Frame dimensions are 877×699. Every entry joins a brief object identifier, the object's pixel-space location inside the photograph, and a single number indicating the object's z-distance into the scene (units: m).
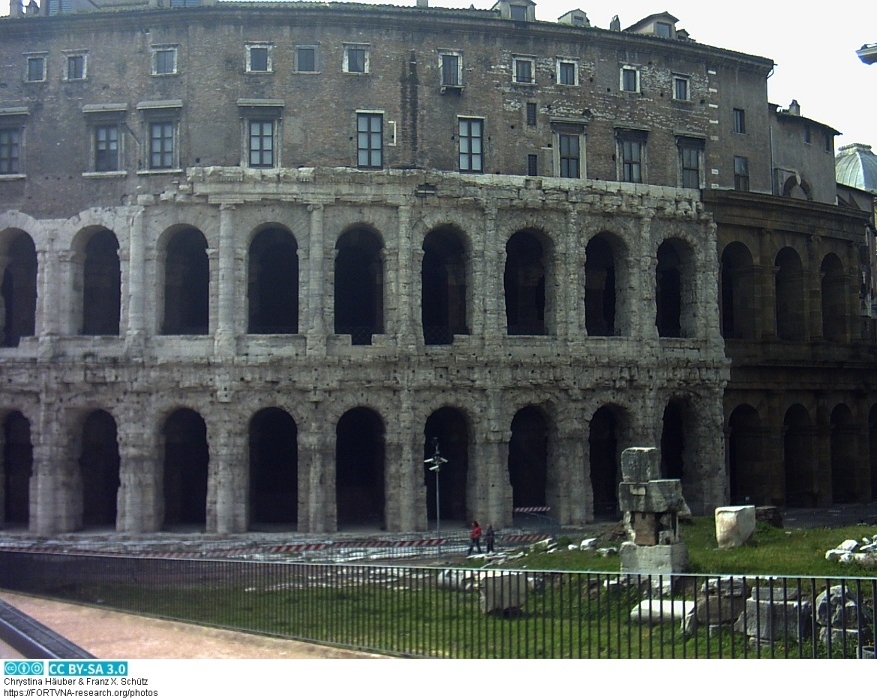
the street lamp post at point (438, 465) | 27.79
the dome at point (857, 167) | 63.81
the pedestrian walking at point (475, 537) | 25.86
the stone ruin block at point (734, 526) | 21.81
